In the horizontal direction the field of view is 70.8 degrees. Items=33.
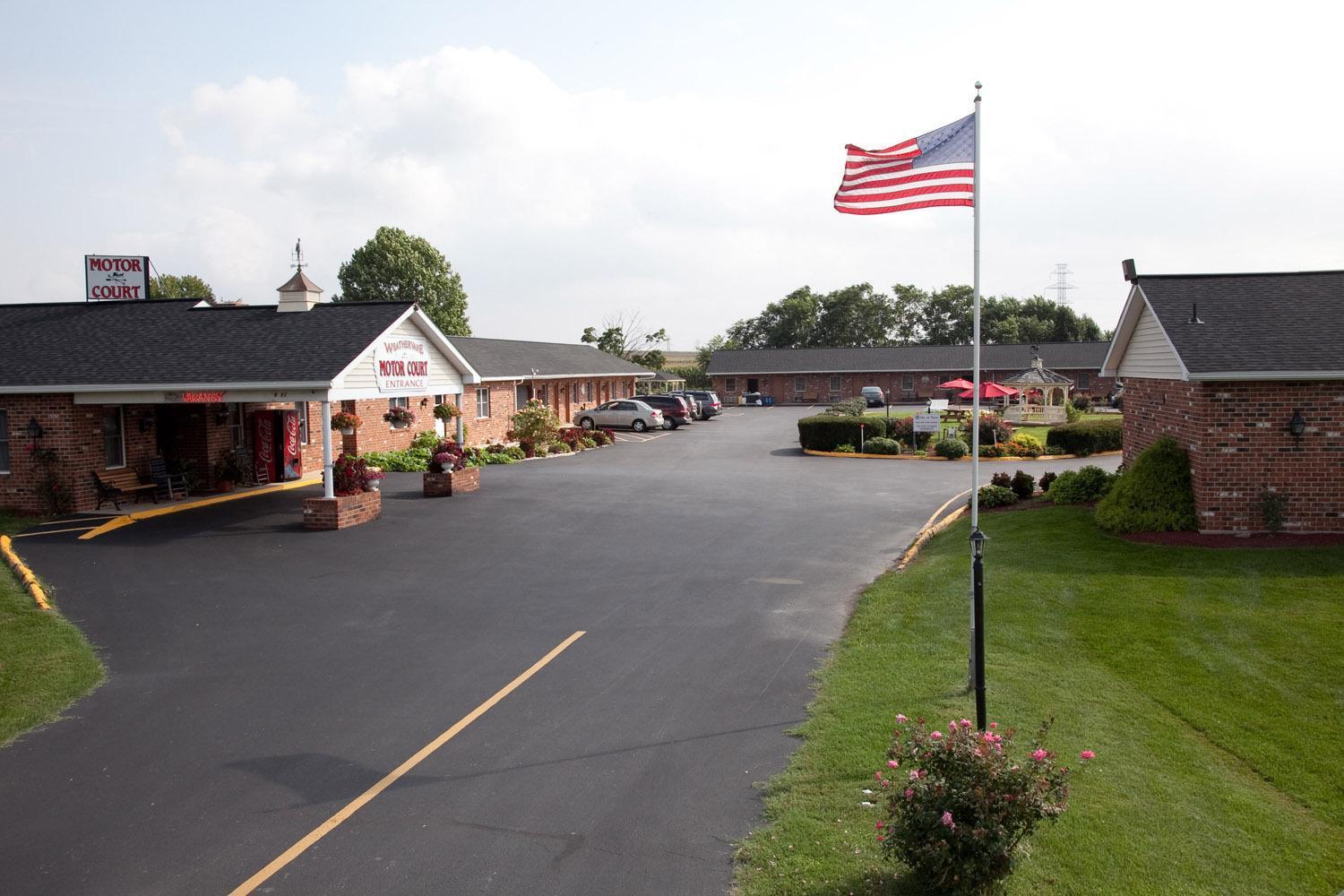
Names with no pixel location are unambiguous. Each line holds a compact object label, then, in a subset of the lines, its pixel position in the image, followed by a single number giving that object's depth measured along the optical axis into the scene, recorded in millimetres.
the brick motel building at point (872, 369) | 69000
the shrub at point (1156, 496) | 14812
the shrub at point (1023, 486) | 18953
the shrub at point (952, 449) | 31392
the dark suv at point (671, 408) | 47812
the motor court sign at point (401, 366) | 20984
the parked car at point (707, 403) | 53750
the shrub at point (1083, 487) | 17650
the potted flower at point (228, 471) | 22594
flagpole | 8627
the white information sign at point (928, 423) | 32594
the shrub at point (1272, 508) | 14336
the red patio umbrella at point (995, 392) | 44778
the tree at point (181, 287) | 73569
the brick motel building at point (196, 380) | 19016
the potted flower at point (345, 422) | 21156
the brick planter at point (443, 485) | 22719
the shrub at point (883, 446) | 33031
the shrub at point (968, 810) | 4941
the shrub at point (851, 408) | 36500
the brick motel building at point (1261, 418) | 14320
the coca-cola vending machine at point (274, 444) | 24172
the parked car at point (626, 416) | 45219
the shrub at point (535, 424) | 33406
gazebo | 44500
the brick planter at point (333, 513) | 18359
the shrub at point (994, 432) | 32750
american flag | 9375
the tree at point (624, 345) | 73875
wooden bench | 19516
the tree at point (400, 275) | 75812
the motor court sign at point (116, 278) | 27172
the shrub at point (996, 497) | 18719
